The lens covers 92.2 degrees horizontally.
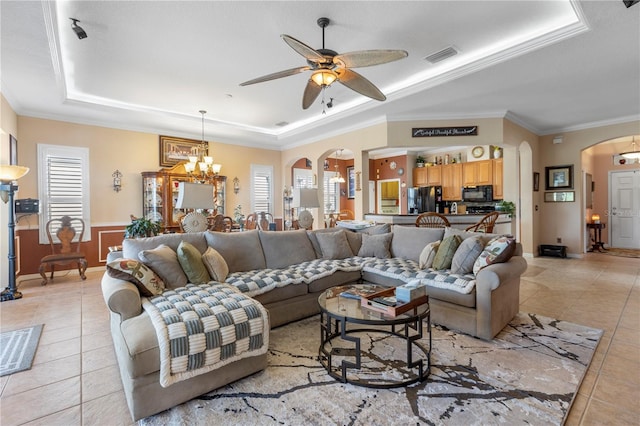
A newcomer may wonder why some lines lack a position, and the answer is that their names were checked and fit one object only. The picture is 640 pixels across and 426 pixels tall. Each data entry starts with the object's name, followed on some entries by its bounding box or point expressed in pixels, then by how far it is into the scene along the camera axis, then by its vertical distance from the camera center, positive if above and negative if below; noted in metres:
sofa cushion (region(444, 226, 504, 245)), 3.25 -0.27
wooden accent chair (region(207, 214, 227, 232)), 4.89 -0.18
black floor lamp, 3.92 +0.11
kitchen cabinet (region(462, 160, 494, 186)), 7.55 +0.94
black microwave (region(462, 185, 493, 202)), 7.53 +0.43
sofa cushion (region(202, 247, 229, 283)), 2.92 -0.51
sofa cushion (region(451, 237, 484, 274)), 3.01 -0.45
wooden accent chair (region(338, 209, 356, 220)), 9.70 -0.15
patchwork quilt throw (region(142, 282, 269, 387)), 1.77 -0.73
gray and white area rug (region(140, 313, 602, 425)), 1.72 -1.15
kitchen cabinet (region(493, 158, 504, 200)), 7.39 +0.77
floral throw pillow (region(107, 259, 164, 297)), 2.28 -0.46
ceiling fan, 2.39 +1.24
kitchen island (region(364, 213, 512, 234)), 5.31 -0.17
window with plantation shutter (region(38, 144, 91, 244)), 5.16 +0.53
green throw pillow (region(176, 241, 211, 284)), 2.75 -0.47
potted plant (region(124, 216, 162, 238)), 3.42 -0.18
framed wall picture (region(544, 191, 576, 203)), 6.59 +0.28
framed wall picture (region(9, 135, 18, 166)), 4.48 +0.95
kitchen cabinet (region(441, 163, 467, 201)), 8.12 +0.76
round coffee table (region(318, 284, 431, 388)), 2.00 -1.11
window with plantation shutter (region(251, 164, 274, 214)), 7.71 +0.60
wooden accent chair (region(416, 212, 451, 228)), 5.00 -0.17
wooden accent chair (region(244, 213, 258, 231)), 6.88 -0.23
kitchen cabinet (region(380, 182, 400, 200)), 9.64 +0.63
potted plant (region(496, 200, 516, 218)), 5.95 +0.03
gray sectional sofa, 1.77 -0.66
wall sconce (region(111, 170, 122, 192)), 5.84 +0.63
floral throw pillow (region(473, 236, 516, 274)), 2.86 -0.41
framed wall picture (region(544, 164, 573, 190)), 6.58 +0.71
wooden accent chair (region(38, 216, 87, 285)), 4.94 -0.49
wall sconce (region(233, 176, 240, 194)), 7.33 +0.65
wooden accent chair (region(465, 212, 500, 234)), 4.81 -0.22
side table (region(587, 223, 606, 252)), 7.54 -0.66
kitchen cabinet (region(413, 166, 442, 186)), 8.58 +1.00
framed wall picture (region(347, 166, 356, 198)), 10.48 +1.00
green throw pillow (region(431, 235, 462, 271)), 3.22 -0.45
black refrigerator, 8.42 +0.31
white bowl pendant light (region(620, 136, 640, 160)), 6.53 +1.15
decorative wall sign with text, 5.38 +1.39
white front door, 7.64 -0.01
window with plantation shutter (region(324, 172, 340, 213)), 10.22 +0.56
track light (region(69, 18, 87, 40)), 2.80 +1.68
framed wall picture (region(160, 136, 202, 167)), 6.40 +1.36
